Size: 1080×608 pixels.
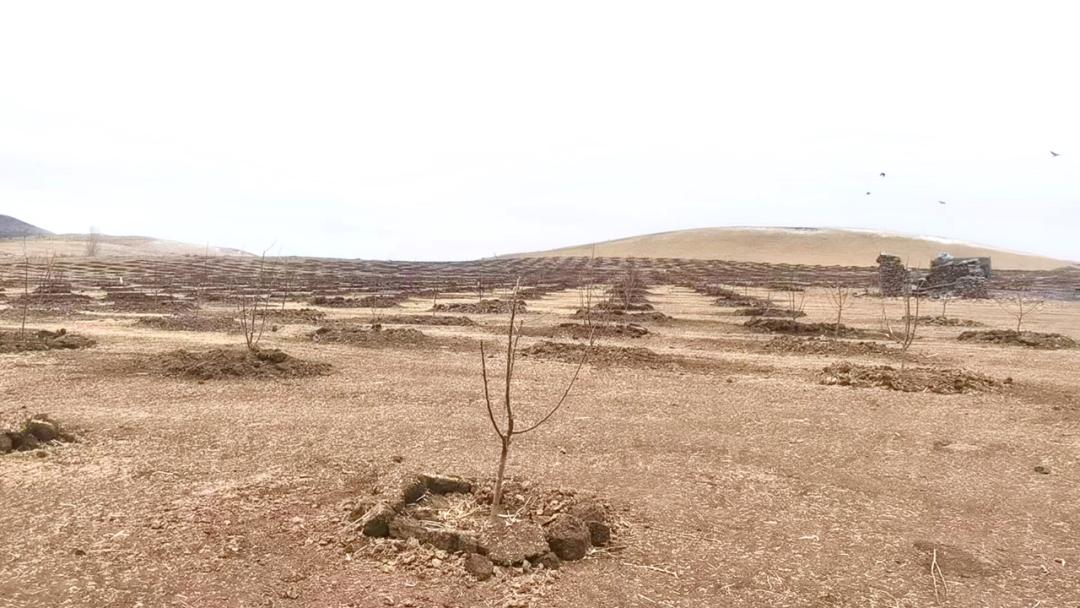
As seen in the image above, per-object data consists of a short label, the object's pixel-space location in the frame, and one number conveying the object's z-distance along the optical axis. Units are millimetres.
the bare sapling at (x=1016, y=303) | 25969
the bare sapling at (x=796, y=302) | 23798
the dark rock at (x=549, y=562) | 4586
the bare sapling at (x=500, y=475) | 4992
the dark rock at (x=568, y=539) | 4738
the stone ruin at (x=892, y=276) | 36219
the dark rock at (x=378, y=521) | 4945
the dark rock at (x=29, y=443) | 6734
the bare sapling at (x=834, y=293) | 28620
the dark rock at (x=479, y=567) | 4430
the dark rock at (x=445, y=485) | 5777
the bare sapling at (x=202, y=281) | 26008
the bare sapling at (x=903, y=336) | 13503
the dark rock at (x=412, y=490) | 5426
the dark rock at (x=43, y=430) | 6984
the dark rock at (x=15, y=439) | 6680
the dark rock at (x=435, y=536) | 4730
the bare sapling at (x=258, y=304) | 16477
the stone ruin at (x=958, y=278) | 35188
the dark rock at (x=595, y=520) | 5023
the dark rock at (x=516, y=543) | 4590
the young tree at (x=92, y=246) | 75125
